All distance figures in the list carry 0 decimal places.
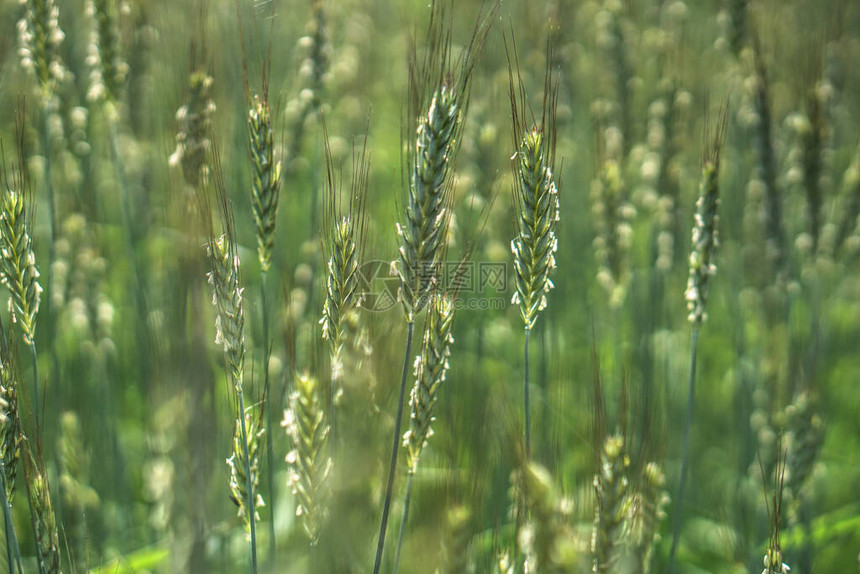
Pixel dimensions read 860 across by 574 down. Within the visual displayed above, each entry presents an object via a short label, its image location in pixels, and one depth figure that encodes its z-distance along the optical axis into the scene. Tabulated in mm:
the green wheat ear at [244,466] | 951
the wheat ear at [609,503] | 948
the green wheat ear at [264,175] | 988
